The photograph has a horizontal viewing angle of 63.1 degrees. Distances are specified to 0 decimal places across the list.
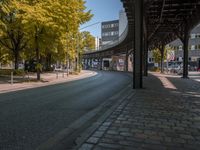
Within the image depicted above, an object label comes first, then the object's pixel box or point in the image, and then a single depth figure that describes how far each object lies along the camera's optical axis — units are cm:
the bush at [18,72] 1840
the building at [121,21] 6545
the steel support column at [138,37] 923
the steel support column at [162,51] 2805
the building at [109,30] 7837
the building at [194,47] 4762
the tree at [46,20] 1294
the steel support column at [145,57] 1943
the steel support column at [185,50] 1722
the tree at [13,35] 1529
